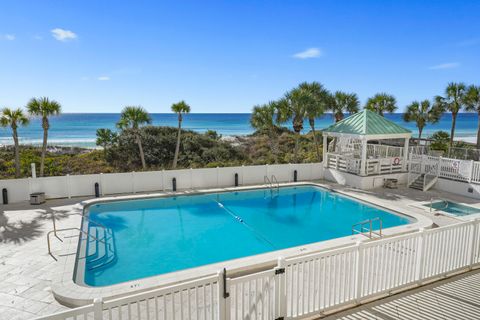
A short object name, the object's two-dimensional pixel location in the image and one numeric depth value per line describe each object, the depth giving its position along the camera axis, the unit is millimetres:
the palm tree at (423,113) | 19531
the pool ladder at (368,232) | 8297
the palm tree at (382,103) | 20562
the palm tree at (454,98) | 18609
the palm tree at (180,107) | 17281
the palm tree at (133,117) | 16922
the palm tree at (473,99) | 18156
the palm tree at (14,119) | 12102
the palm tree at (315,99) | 16172
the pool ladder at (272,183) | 14201
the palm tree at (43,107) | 12773
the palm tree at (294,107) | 16141
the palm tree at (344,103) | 18781
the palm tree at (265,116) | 16906
